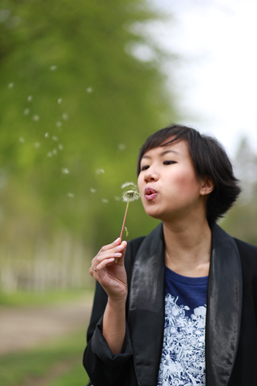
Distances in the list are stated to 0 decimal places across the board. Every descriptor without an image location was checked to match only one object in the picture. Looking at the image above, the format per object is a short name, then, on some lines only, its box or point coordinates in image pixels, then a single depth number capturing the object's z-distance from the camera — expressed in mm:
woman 1697
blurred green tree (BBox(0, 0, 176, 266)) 6012
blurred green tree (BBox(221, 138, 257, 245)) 22297
